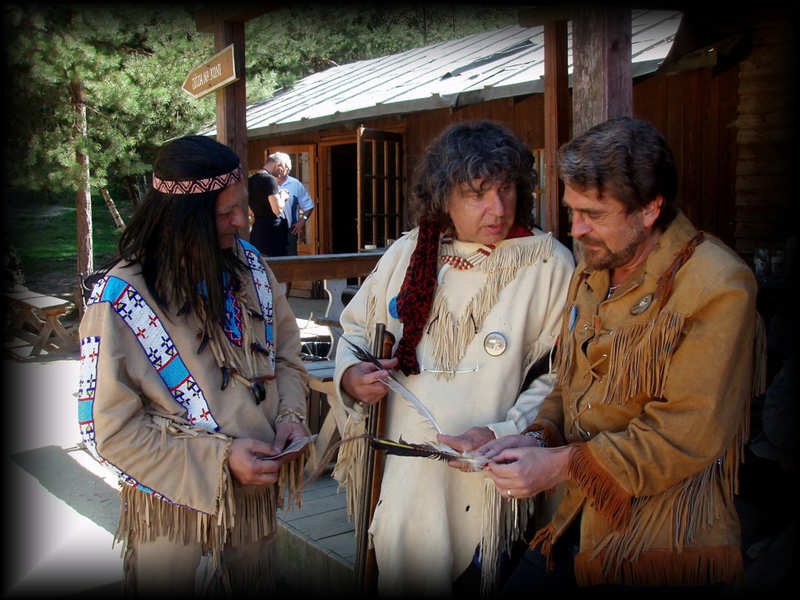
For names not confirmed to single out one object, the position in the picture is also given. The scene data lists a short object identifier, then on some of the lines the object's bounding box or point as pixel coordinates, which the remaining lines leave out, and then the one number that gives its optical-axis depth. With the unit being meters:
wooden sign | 3.87
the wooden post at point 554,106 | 2.95
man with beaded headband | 1.82
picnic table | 8.89
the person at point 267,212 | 8.13
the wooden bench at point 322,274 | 4.08
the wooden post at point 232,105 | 4.10
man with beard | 1.56
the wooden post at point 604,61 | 2.28
